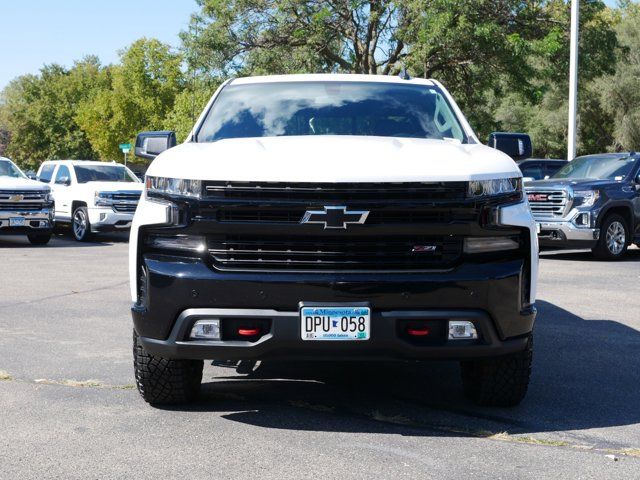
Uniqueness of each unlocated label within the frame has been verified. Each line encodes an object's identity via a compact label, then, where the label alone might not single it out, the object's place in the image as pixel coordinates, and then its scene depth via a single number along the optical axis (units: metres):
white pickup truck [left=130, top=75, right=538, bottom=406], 4.89
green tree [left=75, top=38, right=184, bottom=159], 66.44
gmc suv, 16.27
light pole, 26.23
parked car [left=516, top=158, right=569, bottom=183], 21.28
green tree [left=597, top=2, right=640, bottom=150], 50.97
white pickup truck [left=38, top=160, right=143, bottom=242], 21.31
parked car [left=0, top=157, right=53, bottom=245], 19.66
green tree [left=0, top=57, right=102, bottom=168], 91.69
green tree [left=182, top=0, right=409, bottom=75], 31.45
